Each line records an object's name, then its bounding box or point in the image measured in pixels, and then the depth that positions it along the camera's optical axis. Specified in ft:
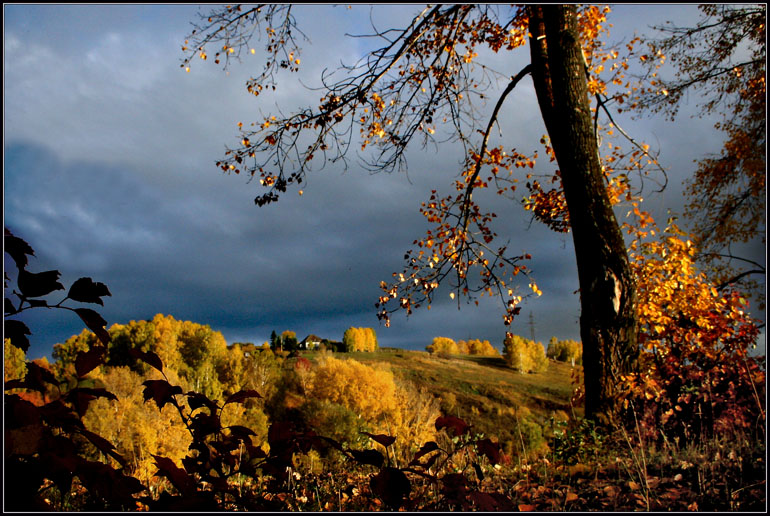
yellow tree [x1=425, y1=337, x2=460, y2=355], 374.79
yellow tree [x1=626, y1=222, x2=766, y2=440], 22.58
